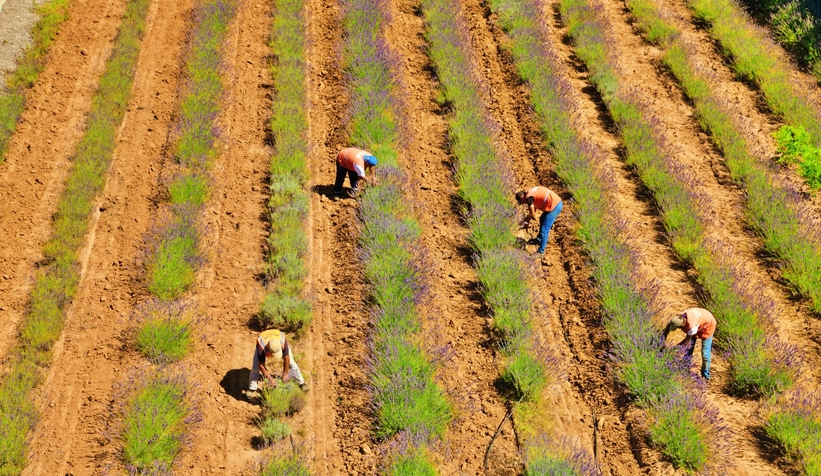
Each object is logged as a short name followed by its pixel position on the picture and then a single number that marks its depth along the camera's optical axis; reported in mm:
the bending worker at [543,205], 21047
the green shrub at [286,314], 18953
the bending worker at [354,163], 22359
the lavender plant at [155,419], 15609
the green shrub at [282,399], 17000
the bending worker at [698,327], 17812
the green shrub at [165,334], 17906
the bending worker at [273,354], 16469
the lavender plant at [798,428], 16312
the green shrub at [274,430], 16453
